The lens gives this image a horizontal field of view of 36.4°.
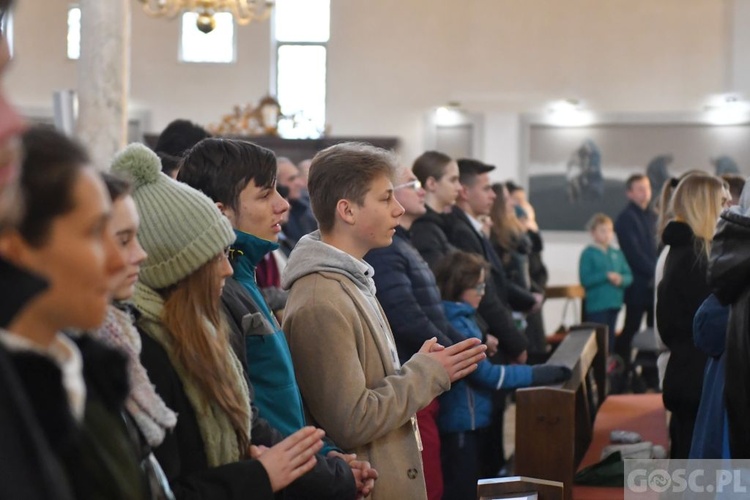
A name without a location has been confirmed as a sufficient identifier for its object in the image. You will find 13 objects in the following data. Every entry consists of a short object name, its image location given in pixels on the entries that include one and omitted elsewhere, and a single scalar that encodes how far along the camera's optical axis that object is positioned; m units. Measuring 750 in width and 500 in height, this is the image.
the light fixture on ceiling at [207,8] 12.21
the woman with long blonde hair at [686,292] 4.82
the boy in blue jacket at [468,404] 4.86
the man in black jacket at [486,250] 5.80
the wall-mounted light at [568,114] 15.96
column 7.96
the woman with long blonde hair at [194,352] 2.40
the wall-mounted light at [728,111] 15.35
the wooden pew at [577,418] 4.70
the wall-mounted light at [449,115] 16.33
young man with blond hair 3.16
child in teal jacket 11.95
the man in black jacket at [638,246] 12.22
